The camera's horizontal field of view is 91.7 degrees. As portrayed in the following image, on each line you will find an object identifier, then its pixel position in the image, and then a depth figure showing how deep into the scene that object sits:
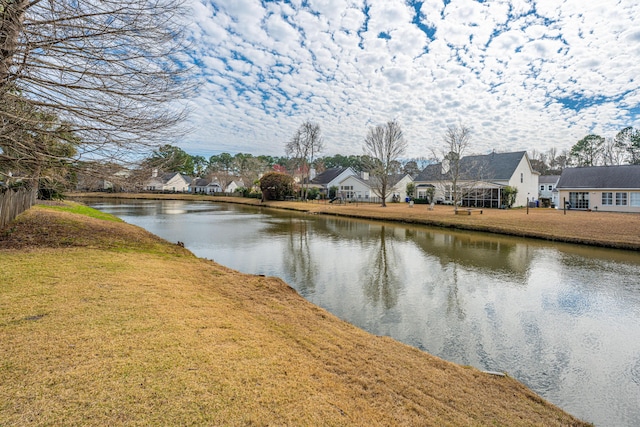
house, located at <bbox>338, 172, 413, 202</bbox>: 43.72
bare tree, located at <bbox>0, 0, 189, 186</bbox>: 4.80
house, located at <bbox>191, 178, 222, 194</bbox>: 74.50
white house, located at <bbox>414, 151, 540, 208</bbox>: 30.70
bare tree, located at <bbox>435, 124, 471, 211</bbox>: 25.58
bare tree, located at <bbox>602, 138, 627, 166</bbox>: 49.06
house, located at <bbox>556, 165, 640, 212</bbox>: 24.91
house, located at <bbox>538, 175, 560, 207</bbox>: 45.28
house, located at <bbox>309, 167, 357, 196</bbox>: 50.88
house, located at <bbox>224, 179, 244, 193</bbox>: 73.09
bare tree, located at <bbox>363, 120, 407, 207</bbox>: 33.94
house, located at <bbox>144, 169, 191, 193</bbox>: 71.38
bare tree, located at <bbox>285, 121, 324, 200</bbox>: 46.53
